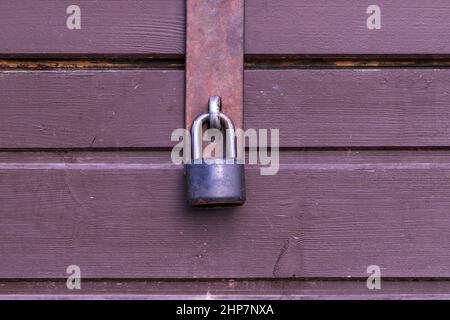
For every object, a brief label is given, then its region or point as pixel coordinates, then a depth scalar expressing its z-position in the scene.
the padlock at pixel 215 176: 1.77
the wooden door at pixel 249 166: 1.82
